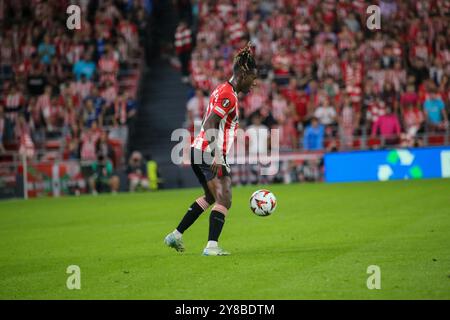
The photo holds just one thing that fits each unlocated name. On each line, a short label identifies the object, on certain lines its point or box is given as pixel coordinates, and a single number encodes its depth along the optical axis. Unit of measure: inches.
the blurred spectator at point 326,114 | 1170.6
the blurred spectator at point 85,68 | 1330.0
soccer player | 464.8
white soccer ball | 504.4
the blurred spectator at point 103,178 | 1191.6
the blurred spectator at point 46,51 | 1362.0
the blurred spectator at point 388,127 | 1120.2
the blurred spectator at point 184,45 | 1295.5
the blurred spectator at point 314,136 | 1163.3
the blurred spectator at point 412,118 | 1121.4
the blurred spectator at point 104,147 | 1205.7
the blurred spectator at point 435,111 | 1114.7
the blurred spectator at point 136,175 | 1180.4
